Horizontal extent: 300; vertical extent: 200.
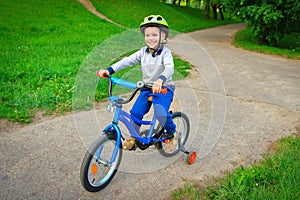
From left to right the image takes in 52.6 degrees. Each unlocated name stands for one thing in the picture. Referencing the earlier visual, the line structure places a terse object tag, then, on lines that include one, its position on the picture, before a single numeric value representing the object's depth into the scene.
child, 2.96
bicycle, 2.84
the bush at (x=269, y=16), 12.05
